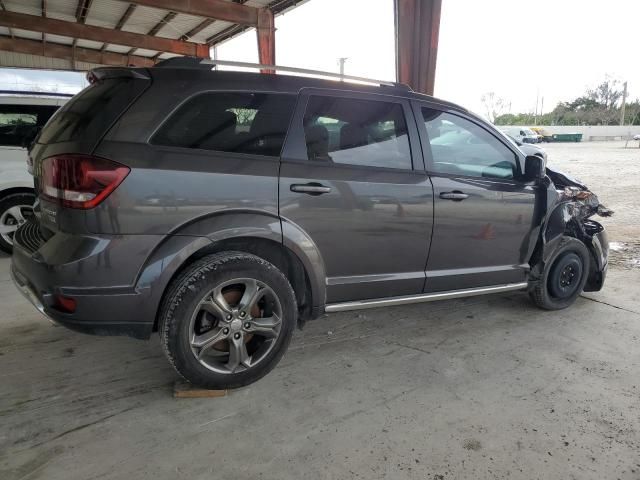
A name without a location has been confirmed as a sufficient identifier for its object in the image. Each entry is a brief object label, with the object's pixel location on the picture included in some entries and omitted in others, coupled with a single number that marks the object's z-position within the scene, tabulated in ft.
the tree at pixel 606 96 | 220.64
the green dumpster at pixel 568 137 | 171.01
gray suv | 7.37
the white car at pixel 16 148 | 16.87
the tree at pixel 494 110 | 257.01
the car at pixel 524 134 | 127.22
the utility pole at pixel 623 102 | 203.67
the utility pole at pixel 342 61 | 107.78
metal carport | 22.97
